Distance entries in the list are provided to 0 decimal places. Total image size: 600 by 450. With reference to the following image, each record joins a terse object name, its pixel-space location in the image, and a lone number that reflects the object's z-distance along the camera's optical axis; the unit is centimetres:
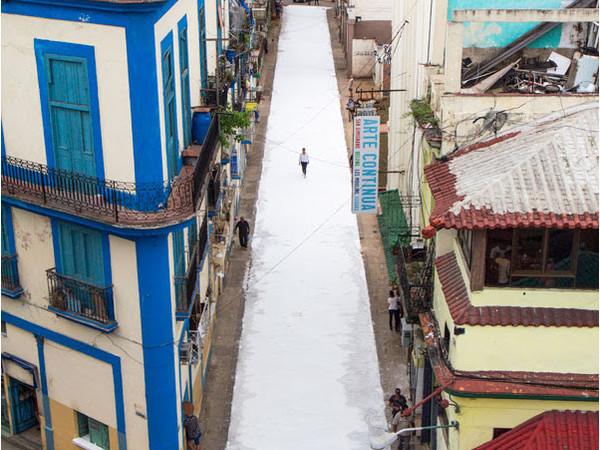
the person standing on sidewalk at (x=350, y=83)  6238
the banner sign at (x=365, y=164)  3294
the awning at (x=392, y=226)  3366
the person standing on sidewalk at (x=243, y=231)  4100
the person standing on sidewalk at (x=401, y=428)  2756
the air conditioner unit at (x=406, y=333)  2873
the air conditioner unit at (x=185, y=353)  2584
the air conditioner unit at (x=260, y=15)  6441
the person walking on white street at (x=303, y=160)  4912
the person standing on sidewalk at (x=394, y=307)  3375
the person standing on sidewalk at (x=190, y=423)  2686
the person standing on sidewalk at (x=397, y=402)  2825
